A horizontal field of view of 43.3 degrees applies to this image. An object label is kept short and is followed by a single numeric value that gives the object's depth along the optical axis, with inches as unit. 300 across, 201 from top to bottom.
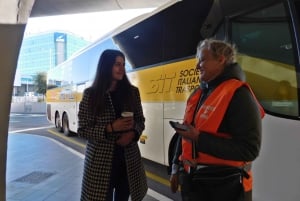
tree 1851.6
